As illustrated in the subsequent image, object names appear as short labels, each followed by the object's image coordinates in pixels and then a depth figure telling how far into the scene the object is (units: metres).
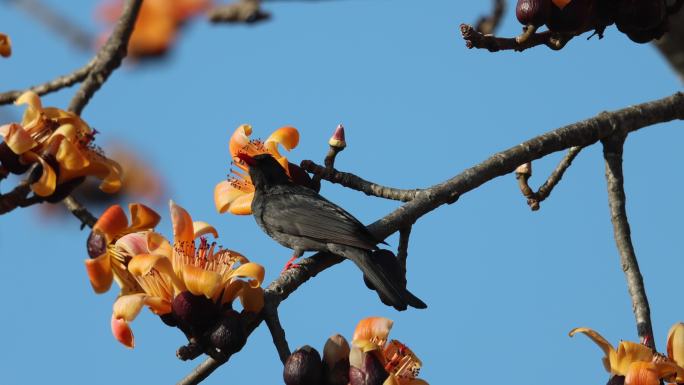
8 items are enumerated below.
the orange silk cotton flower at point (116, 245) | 5.95
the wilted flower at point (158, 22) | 9.03
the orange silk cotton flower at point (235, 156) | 7.78
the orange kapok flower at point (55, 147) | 6.86
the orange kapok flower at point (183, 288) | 5.63
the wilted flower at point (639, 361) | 5.45
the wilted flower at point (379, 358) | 5.31
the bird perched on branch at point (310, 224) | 7.82
